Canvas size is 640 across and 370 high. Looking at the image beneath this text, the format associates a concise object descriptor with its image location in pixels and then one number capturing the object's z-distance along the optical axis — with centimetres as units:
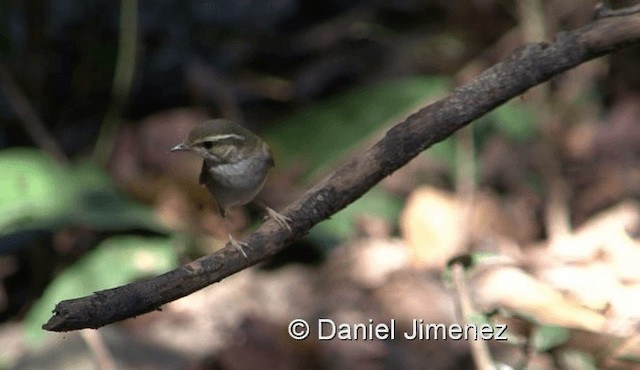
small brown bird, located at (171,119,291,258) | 488
